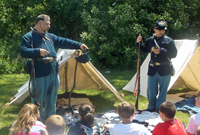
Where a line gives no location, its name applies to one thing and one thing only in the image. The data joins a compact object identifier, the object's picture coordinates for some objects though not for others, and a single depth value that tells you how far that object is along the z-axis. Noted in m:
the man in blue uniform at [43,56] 3.09
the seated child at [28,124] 2.09
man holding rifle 3.96
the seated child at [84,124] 2.57
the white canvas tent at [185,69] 4.84
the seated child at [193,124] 2.46
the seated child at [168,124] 2.32
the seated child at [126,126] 2.23
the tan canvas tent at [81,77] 4.64
